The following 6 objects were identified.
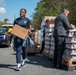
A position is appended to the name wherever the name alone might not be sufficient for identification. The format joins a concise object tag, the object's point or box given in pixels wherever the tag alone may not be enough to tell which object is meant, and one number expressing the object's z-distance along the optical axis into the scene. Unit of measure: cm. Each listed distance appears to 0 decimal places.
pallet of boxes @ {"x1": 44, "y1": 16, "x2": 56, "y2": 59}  443
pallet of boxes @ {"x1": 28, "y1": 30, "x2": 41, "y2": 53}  559
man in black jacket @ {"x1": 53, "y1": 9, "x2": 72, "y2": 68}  360
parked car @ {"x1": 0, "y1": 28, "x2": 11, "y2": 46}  832
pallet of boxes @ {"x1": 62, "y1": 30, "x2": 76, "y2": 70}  350
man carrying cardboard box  356
